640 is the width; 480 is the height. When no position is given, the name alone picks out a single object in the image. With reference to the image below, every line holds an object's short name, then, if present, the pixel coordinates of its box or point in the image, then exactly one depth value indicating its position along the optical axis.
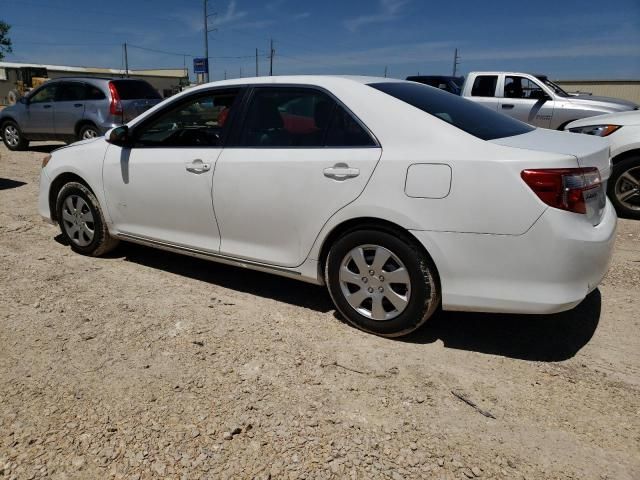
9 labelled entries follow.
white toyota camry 2.67
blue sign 40.80
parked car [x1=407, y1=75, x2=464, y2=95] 15.50
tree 49.06
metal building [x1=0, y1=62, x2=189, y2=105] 51.38
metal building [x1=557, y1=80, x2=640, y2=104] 30.44
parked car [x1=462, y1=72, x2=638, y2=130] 10.02
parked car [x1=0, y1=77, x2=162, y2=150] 10.09
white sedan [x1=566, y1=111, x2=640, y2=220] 5.98
